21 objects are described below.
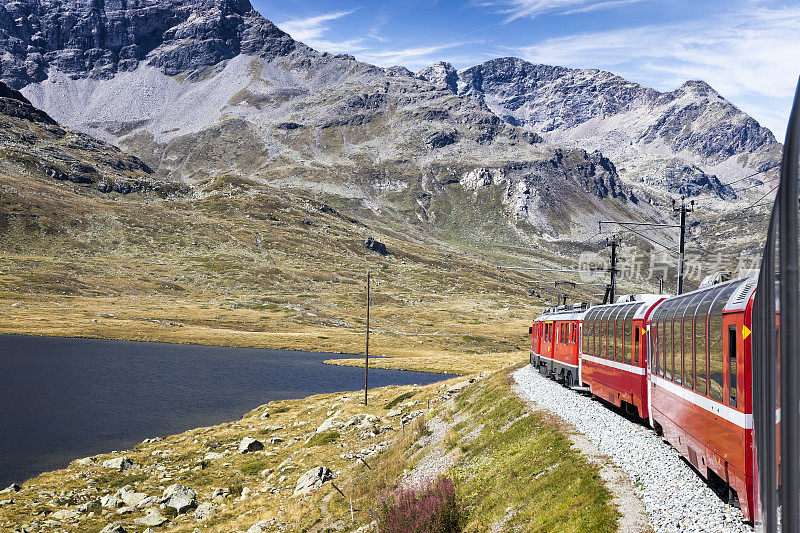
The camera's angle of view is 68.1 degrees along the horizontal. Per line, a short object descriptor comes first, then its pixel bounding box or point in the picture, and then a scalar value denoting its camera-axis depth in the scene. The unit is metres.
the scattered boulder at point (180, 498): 32.94
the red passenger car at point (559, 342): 34.20
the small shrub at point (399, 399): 54.90
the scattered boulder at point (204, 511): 31.61
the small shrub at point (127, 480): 36.67
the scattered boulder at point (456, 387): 53.41
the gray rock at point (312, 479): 33.19
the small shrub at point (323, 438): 43.81
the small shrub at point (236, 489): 35.25
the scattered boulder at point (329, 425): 47.41
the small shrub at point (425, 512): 19.88
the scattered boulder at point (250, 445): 44.34
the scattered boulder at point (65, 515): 31.03
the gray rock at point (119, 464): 39.59
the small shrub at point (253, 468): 39.44
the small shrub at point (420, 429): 36.80
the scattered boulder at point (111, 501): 33.13
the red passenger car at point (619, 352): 21.44
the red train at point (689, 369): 10.95
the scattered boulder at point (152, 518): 30.62
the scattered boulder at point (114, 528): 28.80
